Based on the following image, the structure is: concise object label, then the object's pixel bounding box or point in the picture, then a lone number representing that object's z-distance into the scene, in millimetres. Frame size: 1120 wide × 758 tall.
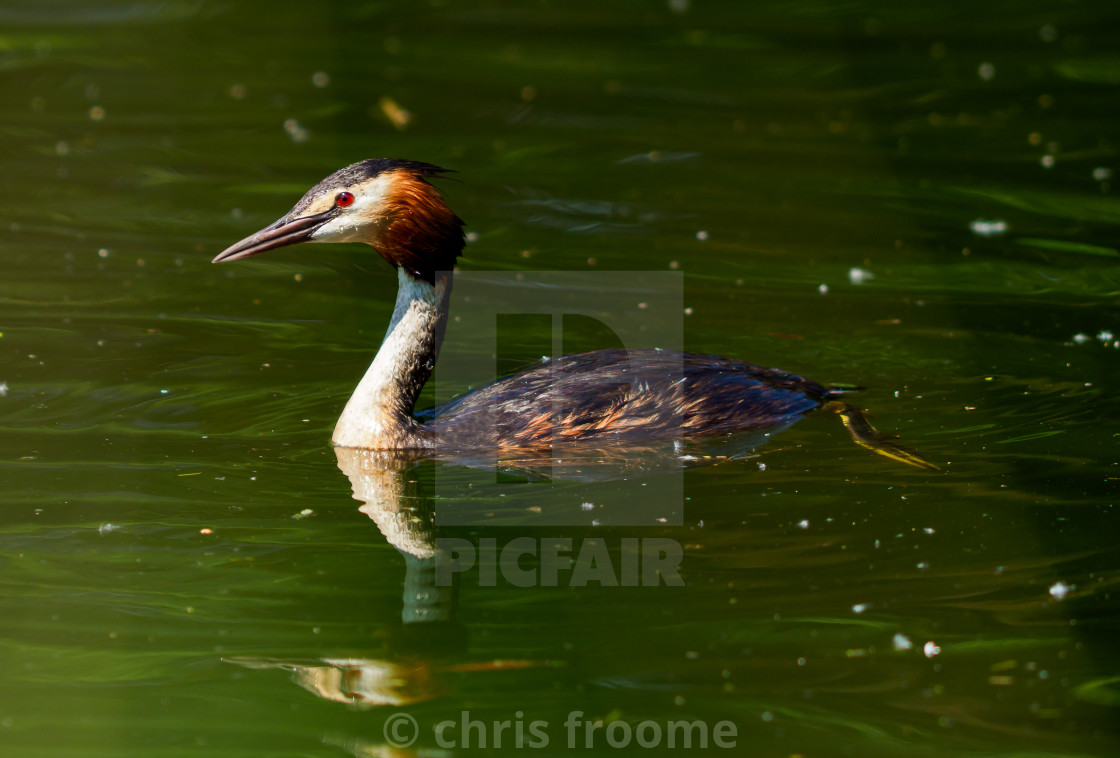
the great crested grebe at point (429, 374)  12023
